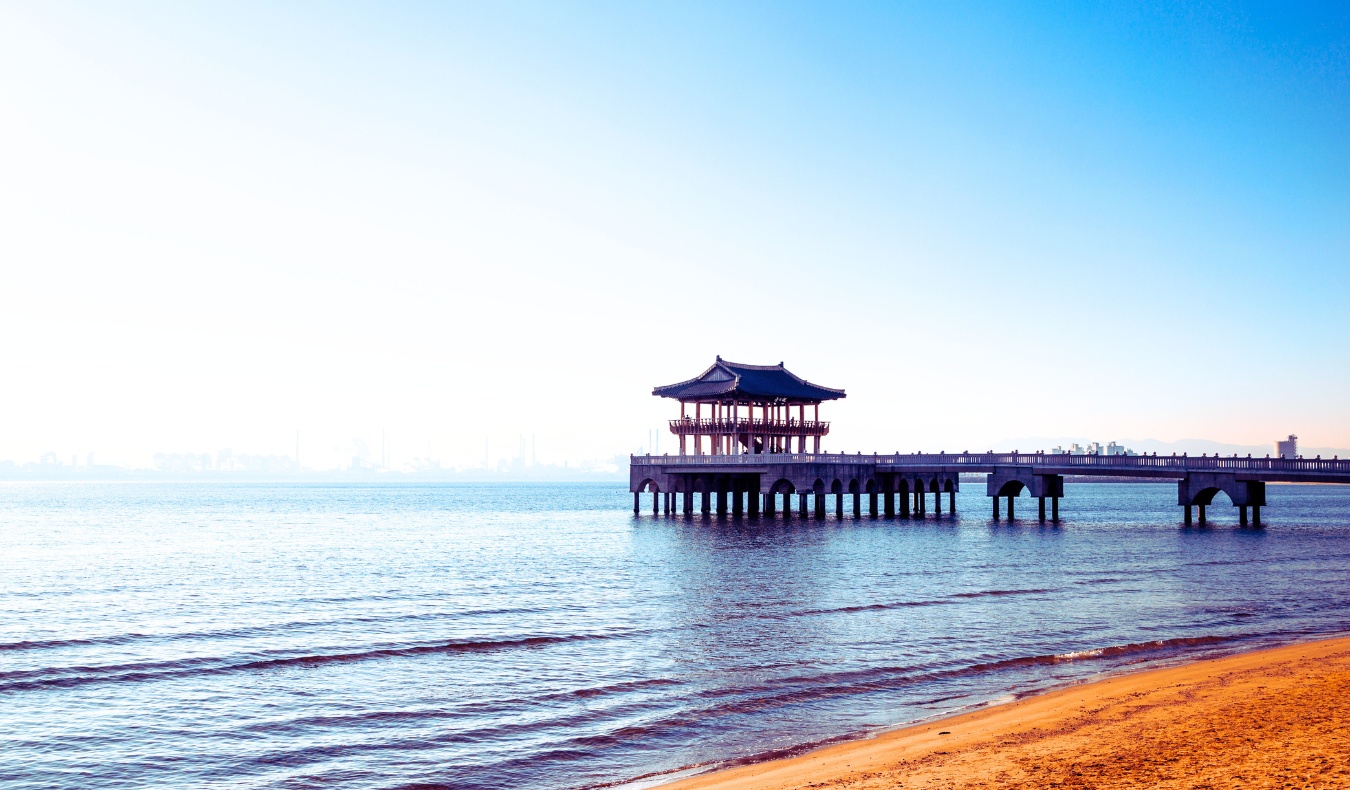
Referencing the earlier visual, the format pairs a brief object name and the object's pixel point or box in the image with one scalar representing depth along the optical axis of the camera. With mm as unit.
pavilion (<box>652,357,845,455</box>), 75062
